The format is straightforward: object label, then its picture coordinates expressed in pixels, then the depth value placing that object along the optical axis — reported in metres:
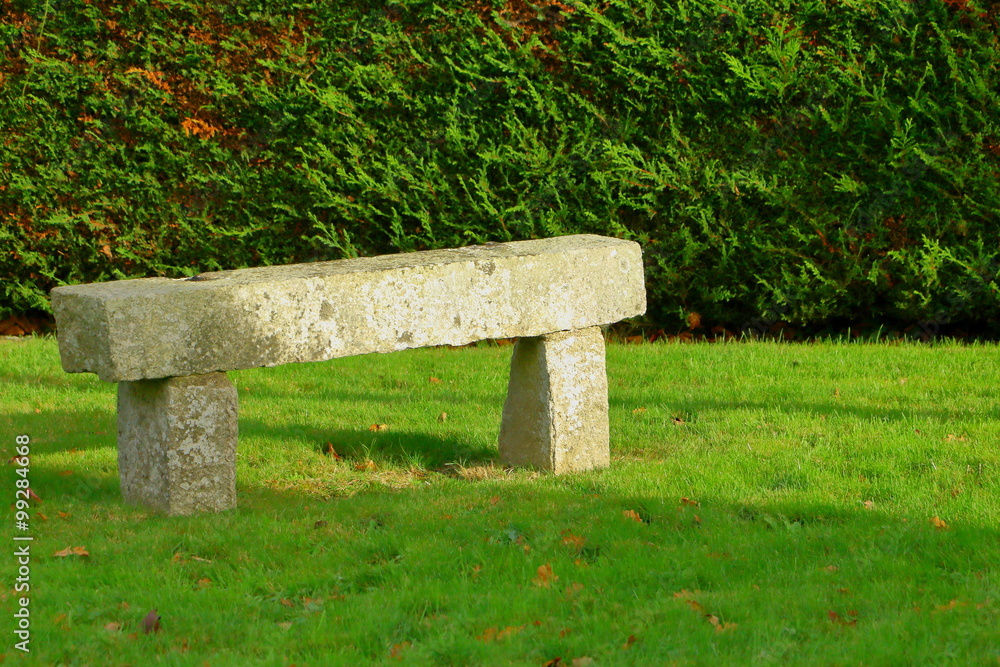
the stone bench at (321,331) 9.85
